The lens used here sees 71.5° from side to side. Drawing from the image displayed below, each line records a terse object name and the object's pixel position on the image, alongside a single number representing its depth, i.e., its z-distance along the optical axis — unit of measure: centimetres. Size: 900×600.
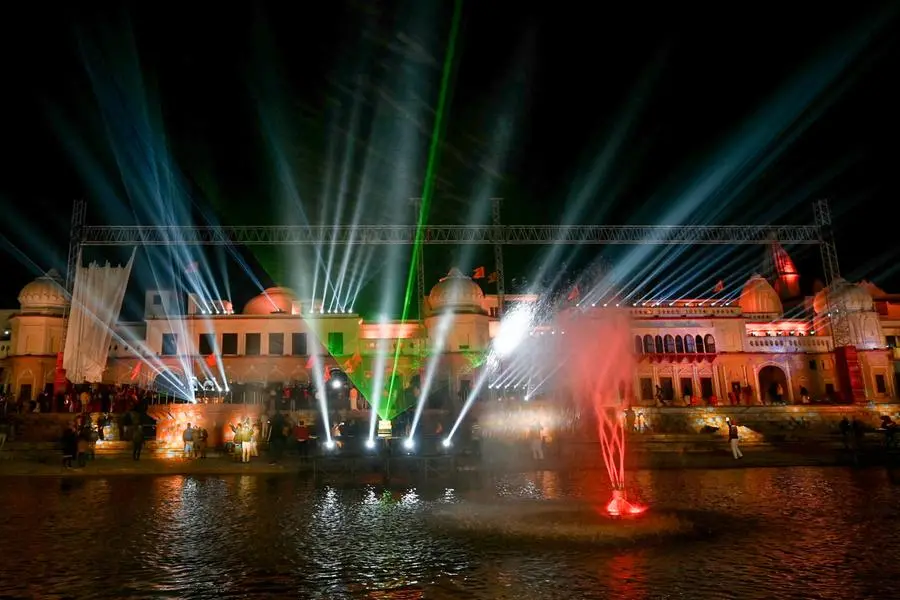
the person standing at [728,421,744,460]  2230
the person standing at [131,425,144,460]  2408
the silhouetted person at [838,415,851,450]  2455
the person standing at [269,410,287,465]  2375
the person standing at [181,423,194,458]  2489
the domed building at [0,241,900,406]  4359
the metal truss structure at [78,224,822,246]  3659
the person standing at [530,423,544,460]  2328
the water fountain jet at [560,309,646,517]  3155
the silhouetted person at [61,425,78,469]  2250
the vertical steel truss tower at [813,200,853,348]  3969
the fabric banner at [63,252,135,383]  3781
